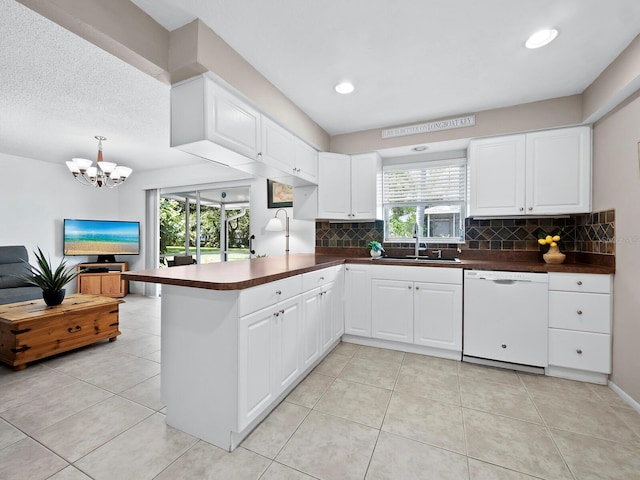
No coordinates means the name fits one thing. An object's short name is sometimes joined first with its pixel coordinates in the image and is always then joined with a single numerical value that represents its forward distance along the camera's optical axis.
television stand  5.03
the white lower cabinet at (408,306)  2.59
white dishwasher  2.32
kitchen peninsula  1.48
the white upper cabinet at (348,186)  3.29
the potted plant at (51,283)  2.79
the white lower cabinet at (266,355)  1.50
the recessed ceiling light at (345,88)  2.35
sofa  3.66
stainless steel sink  3.16
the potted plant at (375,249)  3.20
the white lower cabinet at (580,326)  2.16
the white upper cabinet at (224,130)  1.79
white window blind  3.26
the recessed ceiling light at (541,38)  1.74
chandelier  3.65
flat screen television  5.10
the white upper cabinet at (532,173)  2.47
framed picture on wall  4.24
